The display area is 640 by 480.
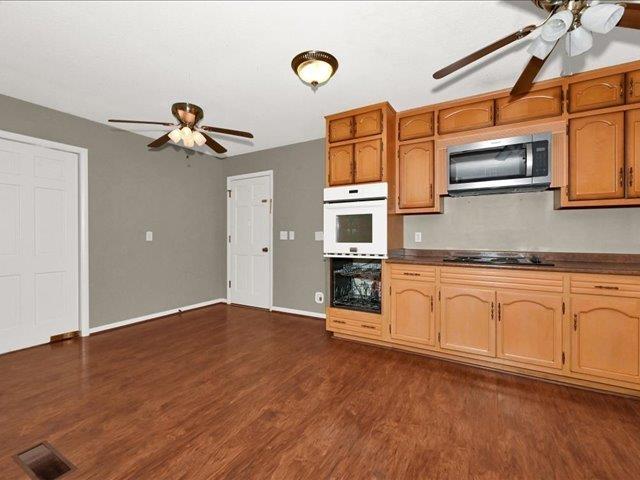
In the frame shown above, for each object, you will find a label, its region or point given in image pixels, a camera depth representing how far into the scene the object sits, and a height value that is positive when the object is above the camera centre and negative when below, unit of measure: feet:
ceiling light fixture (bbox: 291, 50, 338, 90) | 6.57 +3.82
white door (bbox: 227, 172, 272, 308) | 15.67 +0.03
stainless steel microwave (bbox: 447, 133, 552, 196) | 8.75 +2.24
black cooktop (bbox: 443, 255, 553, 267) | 8.84 -0.62
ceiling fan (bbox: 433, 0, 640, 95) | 4.71 +3.50
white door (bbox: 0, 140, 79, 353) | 9.95 -0.17
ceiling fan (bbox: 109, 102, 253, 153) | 8.26 +3.19
